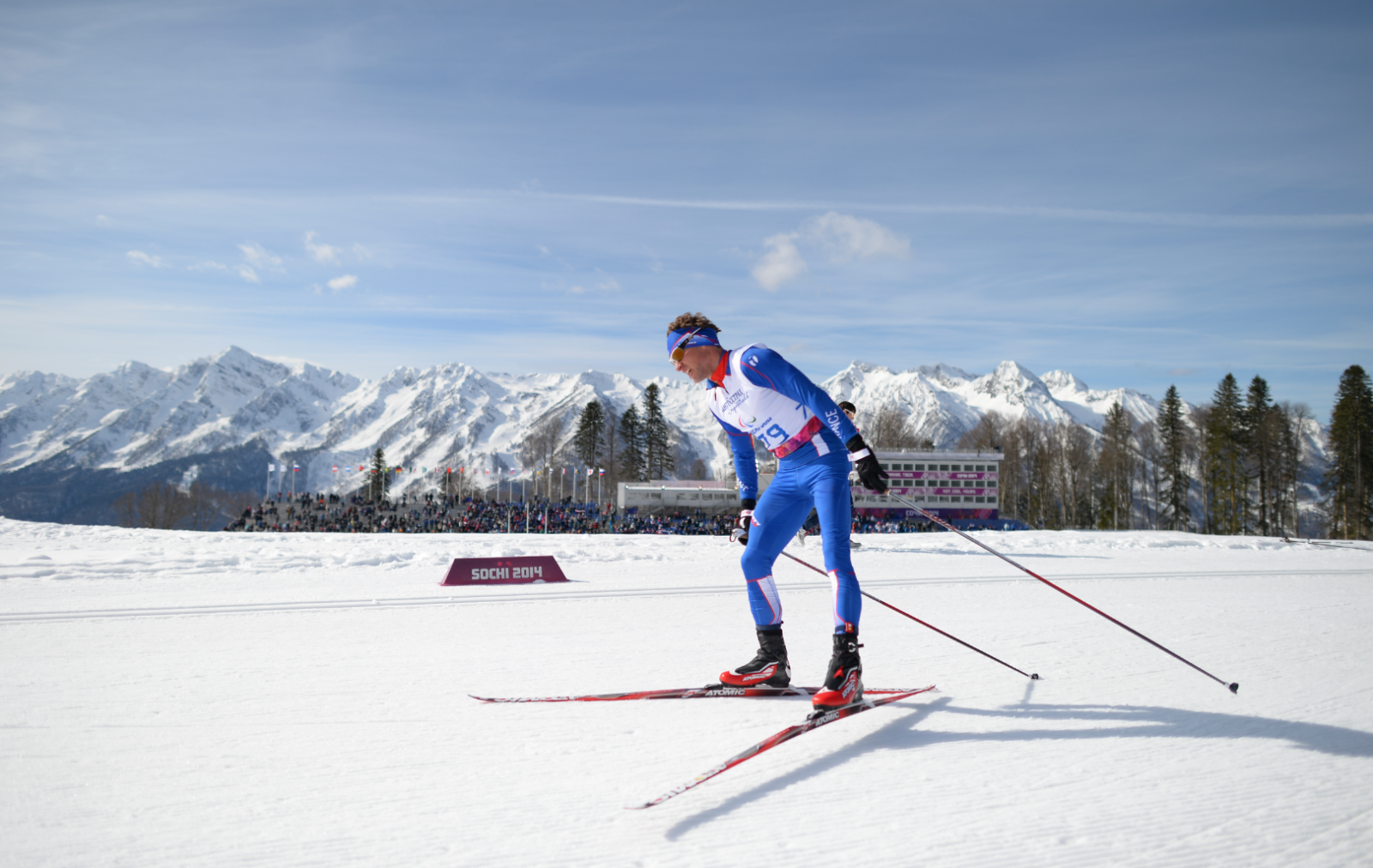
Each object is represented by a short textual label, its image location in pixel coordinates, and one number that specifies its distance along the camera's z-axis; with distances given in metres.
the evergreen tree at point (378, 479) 69.31
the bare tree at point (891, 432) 75.88
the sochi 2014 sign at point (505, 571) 9.89
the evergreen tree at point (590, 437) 70.75
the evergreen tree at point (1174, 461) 53.25
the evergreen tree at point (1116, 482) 56.97
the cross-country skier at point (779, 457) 3.75
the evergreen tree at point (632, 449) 68.81
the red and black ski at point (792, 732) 2.53
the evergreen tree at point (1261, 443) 47.84
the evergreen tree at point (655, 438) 69.12
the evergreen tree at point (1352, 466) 43.09
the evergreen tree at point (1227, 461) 48.72
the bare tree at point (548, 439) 94.75
